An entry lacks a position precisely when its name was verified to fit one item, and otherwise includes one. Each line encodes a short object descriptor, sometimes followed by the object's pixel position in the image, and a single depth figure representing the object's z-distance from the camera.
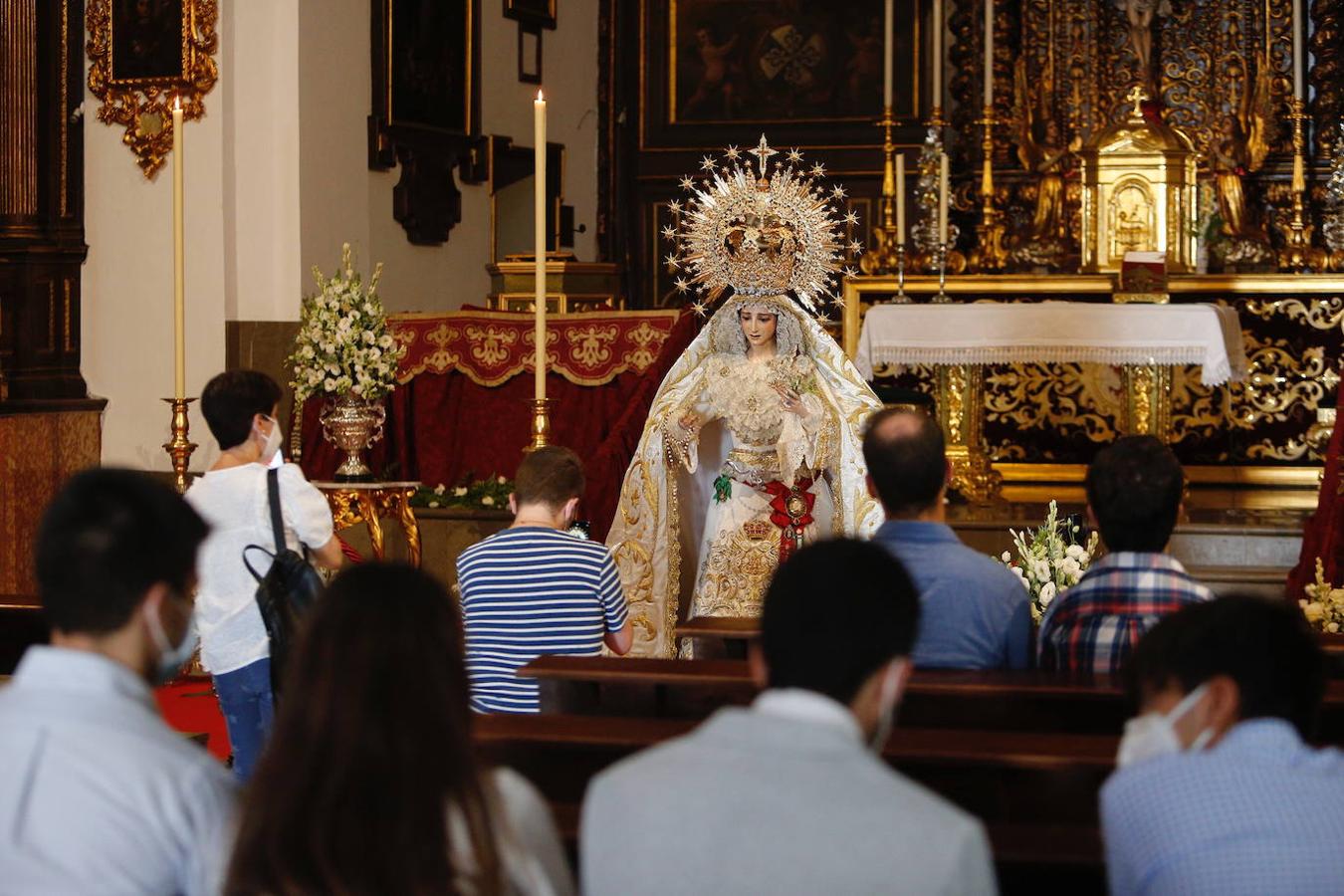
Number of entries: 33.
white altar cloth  9.07
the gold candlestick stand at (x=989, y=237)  10.81
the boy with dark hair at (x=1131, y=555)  3.61
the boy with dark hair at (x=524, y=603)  4.45
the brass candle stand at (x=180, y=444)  6.56
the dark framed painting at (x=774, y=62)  13.18
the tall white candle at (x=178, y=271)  6.37
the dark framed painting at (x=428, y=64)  11.44
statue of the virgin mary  7.03
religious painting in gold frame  10.31
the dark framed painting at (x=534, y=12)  13.13
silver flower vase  7.96
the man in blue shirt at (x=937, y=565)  3.73
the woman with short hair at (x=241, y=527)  4.73
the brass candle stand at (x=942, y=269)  9.65
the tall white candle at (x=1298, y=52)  10.84
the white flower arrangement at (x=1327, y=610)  6.06
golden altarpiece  10.22
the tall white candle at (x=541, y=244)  5.51
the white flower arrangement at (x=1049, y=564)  5.59
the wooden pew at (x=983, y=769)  2.87
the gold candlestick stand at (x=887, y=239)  10.33
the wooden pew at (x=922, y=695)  3.48
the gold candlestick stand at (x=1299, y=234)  10.41
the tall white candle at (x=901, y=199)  9.48
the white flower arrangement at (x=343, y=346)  7.83
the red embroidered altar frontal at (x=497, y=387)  9.29
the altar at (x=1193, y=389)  10.16
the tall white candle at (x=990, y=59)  9.90
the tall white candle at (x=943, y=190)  9.19
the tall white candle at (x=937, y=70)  10.23
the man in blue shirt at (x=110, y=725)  2.25
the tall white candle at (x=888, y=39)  10.09
